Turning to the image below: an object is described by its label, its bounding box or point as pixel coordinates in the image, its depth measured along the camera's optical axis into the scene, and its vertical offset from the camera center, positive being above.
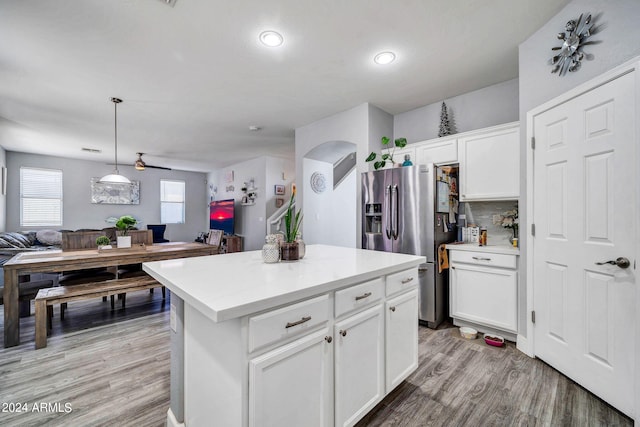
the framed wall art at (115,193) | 7.39 +0.60
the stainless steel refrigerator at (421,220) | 2.82 -0.07
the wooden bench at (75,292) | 2.45 -0.81
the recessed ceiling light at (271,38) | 2.18 +1.46
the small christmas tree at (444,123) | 3.26 +1.11
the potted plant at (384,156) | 3.18 +0.73
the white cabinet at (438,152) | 3.02 +0.72
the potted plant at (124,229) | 3.35 -0.19
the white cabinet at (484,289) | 2.46 -0.73
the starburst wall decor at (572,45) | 1.83 +1.21
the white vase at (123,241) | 3.43 -0.34
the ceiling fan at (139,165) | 5.62 +1.03
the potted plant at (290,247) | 1.75 -0.22
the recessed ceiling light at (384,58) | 2.49 +1.48
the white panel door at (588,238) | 1.58 -0.16
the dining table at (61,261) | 2.48 -0.50
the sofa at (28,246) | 2.87 -0.61
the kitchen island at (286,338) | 0.95 -0.54
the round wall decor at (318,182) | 4.84 +0.60
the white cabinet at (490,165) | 2.60 +0.50
